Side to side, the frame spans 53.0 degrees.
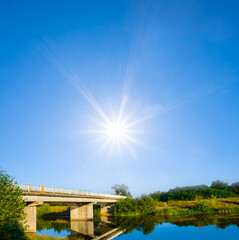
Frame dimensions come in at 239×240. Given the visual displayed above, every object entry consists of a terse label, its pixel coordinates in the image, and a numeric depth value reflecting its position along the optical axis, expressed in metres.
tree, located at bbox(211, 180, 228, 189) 158.12
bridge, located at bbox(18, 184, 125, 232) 36.71
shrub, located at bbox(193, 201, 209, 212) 63.22
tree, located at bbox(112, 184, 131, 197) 122.86
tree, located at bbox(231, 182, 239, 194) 122.65
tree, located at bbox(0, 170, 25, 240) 27.49
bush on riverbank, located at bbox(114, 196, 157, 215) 69.25
